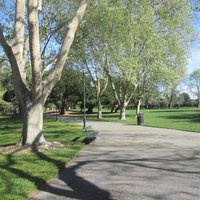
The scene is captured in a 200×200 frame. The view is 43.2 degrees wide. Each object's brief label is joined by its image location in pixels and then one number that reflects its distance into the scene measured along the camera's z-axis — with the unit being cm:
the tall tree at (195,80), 8672
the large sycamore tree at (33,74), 836
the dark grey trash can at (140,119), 1841
